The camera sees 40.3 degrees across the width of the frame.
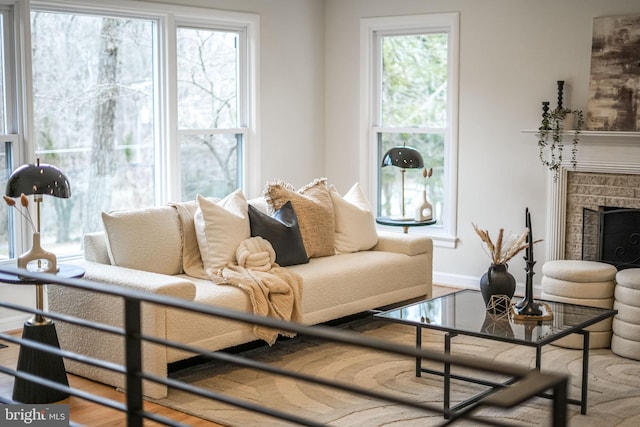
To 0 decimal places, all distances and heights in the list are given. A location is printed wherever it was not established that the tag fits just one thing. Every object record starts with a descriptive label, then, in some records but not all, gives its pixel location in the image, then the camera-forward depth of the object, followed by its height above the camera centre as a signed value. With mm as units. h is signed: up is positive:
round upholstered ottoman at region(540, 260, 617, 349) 5082 -976
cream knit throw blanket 4605 -854
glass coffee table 3973 -952
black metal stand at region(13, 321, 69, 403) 4035 -1137
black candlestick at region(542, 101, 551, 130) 6051 +57
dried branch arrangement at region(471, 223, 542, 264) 4453 -648
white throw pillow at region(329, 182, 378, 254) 5703 -683
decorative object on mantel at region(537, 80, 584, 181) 6023 -42
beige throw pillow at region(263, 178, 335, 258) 5418 -571
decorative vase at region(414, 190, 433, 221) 6465 -656
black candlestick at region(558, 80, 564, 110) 6030 +233
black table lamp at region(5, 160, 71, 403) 4020 -952
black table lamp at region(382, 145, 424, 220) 6223 -252
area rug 3943 -1312
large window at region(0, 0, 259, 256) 5594 +110
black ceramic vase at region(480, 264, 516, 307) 4465 -808
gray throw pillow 5102 -650
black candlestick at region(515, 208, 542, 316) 4215 -867
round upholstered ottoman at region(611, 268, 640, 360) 4855 -1086
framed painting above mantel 5758 +324
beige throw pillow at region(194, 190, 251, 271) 4836 -621
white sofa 4195 -921
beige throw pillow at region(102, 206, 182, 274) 4629 -631
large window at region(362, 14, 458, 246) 6770 +135
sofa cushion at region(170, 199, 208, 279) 4906 -687
